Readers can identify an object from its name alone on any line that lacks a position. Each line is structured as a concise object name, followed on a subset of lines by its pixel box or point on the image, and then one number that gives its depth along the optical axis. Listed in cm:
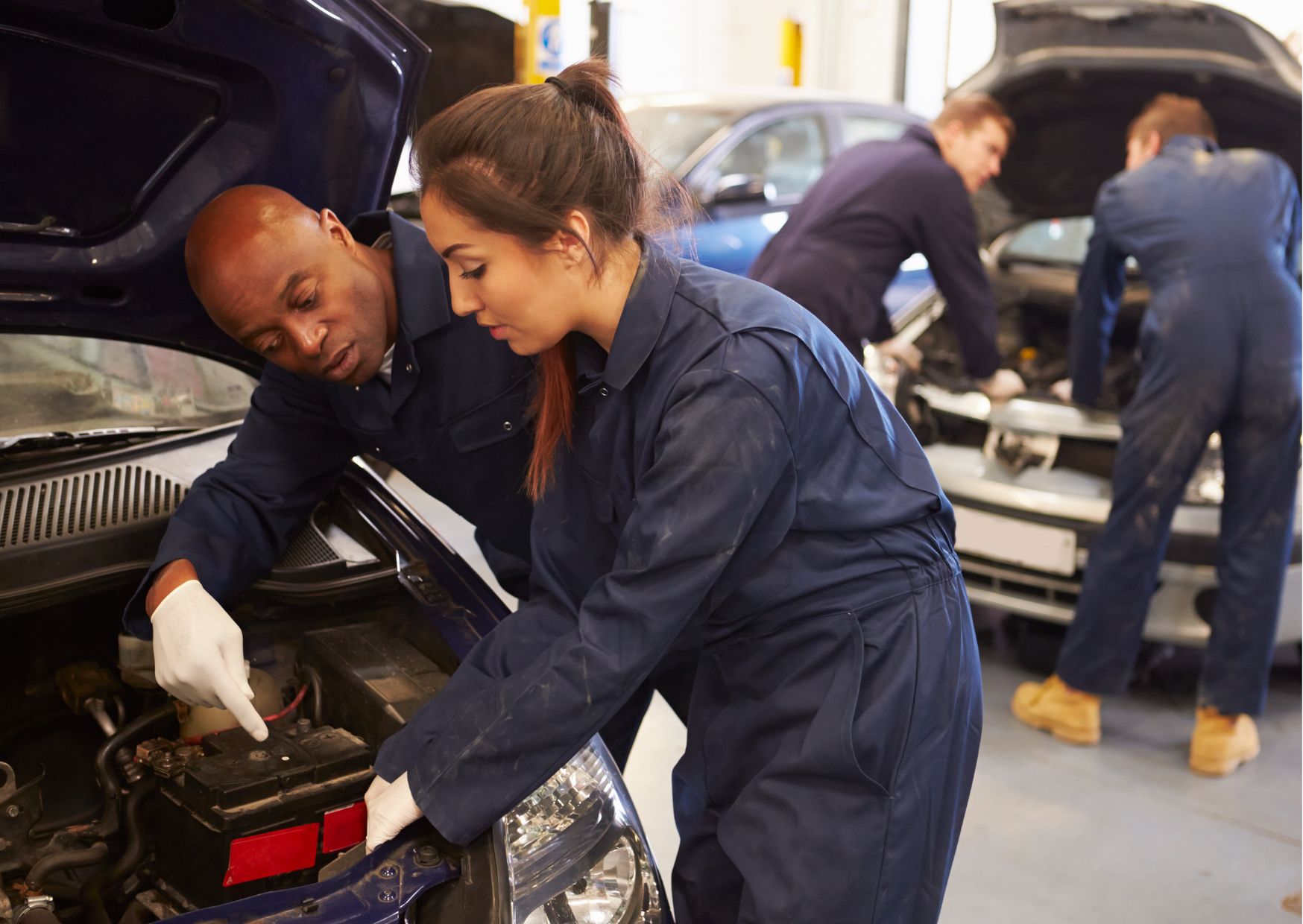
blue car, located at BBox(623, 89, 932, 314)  493
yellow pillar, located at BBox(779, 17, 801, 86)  805
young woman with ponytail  113
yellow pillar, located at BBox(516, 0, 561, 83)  429
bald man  148
